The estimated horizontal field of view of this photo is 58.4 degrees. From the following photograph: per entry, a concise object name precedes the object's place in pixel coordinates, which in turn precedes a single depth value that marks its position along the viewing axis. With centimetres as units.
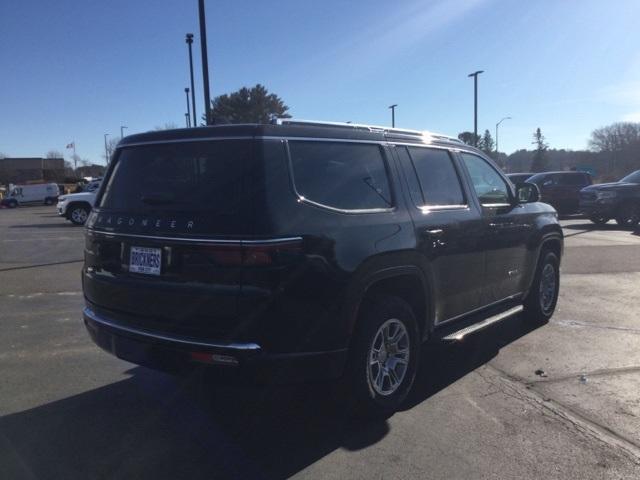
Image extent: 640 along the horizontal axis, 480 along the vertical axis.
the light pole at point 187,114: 2929
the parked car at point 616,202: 1803
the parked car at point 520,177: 2478
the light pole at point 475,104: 3566
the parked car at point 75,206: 2184
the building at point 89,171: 9466
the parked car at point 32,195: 4788
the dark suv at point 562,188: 2314
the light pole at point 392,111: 4334
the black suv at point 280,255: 327
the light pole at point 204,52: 1246
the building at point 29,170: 8262
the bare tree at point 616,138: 9125
